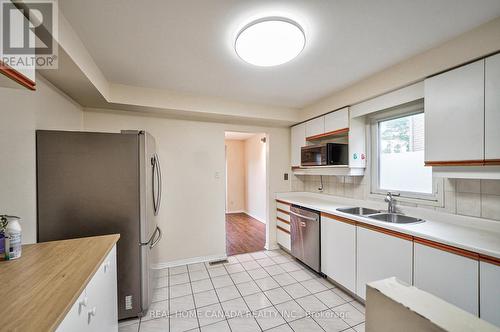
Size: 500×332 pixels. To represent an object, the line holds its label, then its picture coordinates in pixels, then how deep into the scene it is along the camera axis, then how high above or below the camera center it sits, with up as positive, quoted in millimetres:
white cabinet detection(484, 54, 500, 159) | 1387 +401
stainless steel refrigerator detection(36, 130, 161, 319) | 1625 -262
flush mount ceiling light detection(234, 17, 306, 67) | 1368 +913
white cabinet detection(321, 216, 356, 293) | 2127 -988
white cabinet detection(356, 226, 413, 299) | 1653 -835
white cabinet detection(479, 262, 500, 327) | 1205 -781
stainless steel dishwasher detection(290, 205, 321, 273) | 2568 -969
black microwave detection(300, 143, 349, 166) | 2695 +147
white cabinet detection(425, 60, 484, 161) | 1478 +399
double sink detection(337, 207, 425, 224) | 2109 -575
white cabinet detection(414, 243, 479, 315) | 1300 -784
